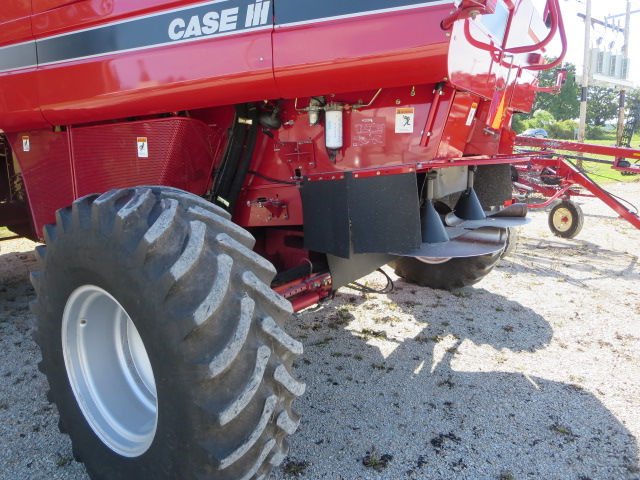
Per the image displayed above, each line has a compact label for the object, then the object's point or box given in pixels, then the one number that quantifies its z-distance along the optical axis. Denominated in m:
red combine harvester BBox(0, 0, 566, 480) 1.69
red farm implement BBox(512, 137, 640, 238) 6.22
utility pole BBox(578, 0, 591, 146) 15.02
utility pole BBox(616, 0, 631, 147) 16.16
